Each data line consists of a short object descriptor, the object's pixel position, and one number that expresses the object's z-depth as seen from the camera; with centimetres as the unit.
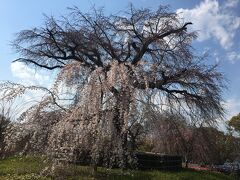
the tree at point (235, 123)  2439
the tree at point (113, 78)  545
